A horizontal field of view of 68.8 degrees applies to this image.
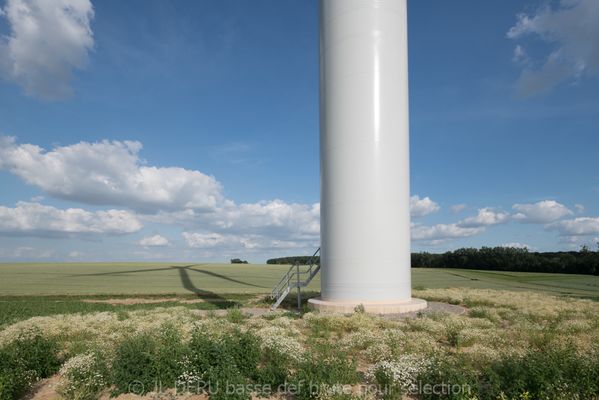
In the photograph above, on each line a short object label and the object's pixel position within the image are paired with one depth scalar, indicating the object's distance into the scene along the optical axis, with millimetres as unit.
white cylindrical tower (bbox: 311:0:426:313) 18203
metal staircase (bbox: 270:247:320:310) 23086
